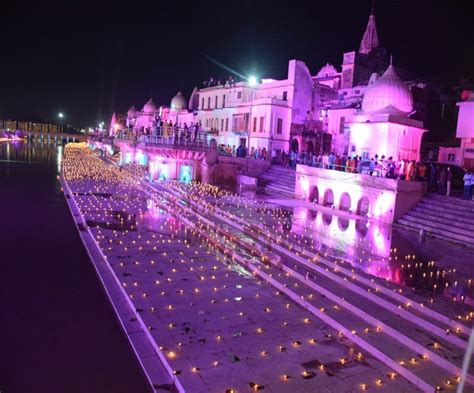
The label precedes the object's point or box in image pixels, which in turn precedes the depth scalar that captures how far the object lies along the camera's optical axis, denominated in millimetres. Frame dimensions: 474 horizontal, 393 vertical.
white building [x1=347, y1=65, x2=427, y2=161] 24094
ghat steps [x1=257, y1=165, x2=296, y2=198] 27297
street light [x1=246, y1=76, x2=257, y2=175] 30205
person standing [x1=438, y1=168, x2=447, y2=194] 20391
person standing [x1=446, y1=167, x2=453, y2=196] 19169
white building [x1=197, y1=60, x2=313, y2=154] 39188
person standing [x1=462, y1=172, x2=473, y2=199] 18391
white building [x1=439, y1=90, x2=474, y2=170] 27594
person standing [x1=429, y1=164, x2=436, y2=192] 20266
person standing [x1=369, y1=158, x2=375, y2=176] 21109
